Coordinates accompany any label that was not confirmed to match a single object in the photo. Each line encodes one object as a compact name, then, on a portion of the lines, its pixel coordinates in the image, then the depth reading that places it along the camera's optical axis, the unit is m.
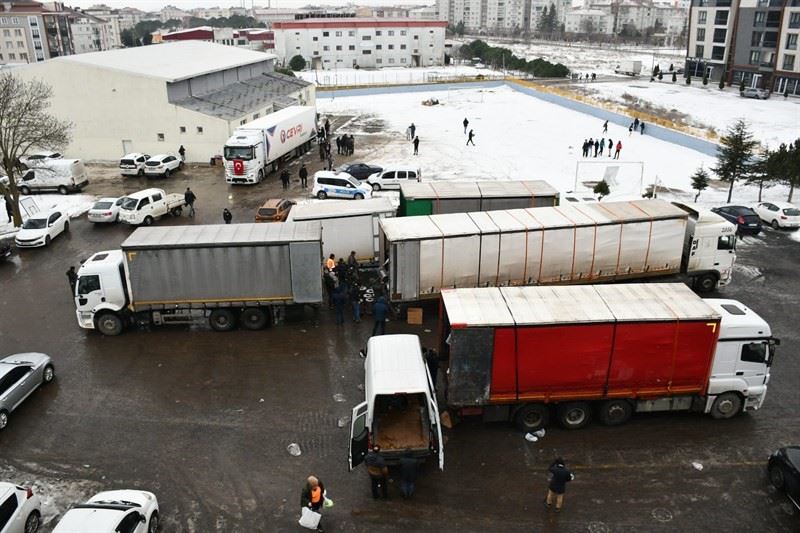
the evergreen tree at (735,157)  29.02
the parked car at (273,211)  25.00
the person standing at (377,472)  10.70
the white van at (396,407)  11.09
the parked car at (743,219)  25.00
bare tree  27.23
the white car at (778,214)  25.62
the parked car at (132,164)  35.72
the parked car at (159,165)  35.28
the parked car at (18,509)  9.70
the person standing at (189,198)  28.19
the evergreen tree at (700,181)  28.69
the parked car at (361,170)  32.47
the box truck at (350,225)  20.17
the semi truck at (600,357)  12.08
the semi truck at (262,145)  32.97
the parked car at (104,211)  27.09
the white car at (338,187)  28.86
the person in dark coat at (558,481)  10.21
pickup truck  26.78
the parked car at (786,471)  10.53
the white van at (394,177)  29.75
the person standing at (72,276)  18.45
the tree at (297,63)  95.00
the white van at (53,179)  32.47
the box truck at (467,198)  21.89
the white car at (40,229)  24.33
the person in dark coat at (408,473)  10.67
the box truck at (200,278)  16.66
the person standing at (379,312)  16.30
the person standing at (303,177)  32.28
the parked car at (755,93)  62.66
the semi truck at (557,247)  17.78
